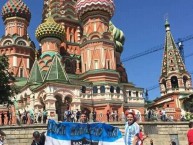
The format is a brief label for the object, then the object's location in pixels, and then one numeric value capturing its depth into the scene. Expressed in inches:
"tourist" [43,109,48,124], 924.5
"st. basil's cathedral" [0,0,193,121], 1186.0
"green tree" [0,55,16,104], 794.8
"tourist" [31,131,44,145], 280.1
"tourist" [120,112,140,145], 259.4
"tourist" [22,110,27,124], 889.5
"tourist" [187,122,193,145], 272.4
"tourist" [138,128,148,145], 264.1
